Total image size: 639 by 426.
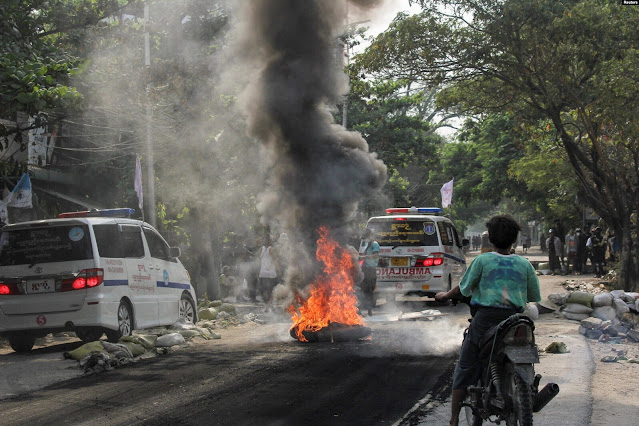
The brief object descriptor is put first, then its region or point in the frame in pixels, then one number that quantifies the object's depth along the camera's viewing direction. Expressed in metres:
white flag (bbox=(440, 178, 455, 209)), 31.58
